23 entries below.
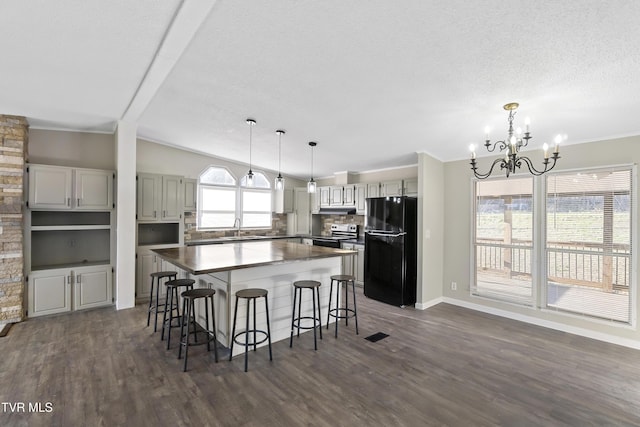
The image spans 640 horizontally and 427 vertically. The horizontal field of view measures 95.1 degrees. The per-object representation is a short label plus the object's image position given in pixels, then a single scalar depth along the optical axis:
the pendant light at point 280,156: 3.62
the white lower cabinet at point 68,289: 3.86
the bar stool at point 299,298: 3.14
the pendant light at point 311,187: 3.63
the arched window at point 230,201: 5.91
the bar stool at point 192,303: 2.74
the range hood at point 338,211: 5.95
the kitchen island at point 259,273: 2.92
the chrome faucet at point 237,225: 6.29
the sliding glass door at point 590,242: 3.31
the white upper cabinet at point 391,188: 5.19
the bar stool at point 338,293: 3.53
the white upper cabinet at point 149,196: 4.62
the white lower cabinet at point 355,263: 5.45
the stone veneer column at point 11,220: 3.61
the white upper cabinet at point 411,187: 5.01
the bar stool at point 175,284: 3.19
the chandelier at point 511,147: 2.47
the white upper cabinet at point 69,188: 3.85
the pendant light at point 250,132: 3.56
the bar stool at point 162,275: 3.60
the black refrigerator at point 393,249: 4.46
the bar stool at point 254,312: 2.68
